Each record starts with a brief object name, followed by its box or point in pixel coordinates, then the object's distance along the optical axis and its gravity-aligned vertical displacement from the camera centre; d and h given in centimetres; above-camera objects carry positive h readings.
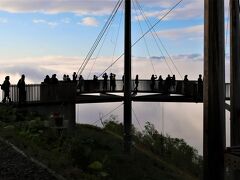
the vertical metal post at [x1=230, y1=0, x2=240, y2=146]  735 +53
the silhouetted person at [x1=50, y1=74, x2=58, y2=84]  2098 +78
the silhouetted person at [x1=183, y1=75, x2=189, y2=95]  2679 +48
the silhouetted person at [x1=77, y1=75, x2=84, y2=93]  2515 +61
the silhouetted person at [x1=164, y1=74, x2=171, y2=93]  2792 +50
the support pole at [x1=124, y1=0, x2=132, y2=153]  1791 +121
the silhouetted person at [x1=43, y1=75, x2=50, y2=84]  2129 +72
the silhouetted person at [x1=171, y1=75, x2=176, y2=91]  2806 +60
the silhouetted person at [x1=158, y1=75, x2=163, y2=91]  2879 +66
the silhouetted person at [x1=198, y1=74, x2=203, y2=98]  2519 +37
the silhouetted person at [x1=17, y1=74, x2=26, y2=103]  1841 +2
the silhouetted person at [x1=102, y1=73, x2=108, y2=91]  2787 +77
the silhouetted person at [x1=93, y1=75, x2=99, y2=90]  2734 +62
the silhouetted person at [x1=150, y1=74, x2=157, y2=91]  2917 +81
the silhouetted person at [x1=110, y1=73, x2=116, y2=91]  2811 +77
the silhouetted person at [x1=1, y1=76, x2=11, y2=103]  1824 +14
